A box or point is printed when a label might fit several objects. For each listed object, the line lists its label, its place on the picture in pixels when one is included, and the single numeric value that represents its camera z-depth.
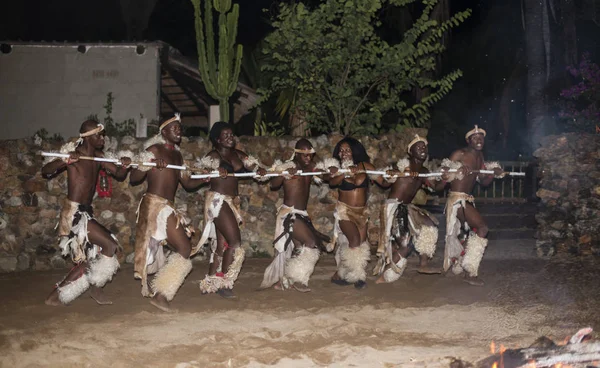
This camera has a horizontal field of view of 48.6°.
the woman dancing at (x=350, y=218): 7.58
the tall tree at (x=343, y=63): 10.00
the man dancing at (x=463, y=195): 7.83
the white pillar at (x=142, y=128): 12.75
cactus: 11.50
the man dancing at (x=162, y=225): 6.70
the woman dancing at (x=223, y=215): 7.26
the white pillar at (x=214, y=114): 11.39
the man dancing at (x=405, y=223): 7.82
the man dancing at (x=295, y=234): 7.41
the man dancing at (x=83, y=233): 6.74
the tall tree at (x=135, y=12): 19.08
